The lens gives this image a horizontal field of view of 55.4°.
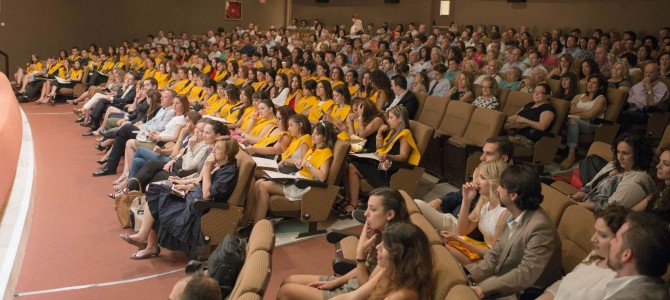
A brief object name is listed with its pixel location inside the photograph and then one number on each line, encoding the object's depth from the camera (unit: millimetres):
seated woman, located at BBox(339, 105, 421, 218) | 5344
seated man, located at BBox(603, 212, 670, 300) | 2082
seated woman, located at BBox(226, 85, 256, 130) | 7160
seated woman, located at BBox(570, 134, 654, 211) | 3643
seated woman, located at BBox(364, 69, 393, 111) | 7141
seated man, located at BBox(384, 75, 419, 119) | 6793
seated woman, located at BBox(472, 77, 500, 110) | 6609
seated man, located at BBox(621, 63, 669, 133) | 6757
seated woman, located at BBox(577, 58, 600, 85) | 7258
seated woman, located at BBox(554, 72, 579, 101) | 6883
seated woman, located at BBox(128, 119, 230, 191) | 5172
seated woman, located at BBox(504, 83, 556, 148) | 5957
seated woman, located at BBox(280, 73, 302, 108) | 8148
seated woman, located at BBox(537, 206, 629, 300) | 2447
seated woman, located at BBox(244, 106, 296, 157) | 5719
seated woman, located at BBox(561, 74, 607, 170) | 6375
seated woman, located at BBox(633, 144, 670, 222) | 3402
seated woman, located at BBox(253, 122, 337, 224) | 4875
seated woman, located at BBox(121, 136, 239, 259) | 4418
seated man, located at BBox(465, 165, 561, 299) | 2848
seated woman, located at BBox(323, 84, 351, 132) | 6758
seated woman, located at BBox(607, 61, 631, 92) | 7309
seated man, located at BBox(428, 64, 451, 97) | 7613
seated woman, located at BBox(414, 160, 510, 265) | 3324
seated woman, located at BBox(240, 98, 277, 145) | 6320
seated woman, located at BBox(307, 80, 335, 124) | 7203
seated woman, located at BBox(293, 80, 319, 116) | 7641
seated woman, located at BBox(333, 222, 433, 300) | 2439
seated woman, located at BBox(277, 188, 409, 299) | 3020
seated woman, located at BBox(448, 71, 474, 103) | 7039
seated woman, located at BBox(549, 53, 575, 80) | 8138
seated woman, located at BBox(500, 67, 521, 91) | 7475
